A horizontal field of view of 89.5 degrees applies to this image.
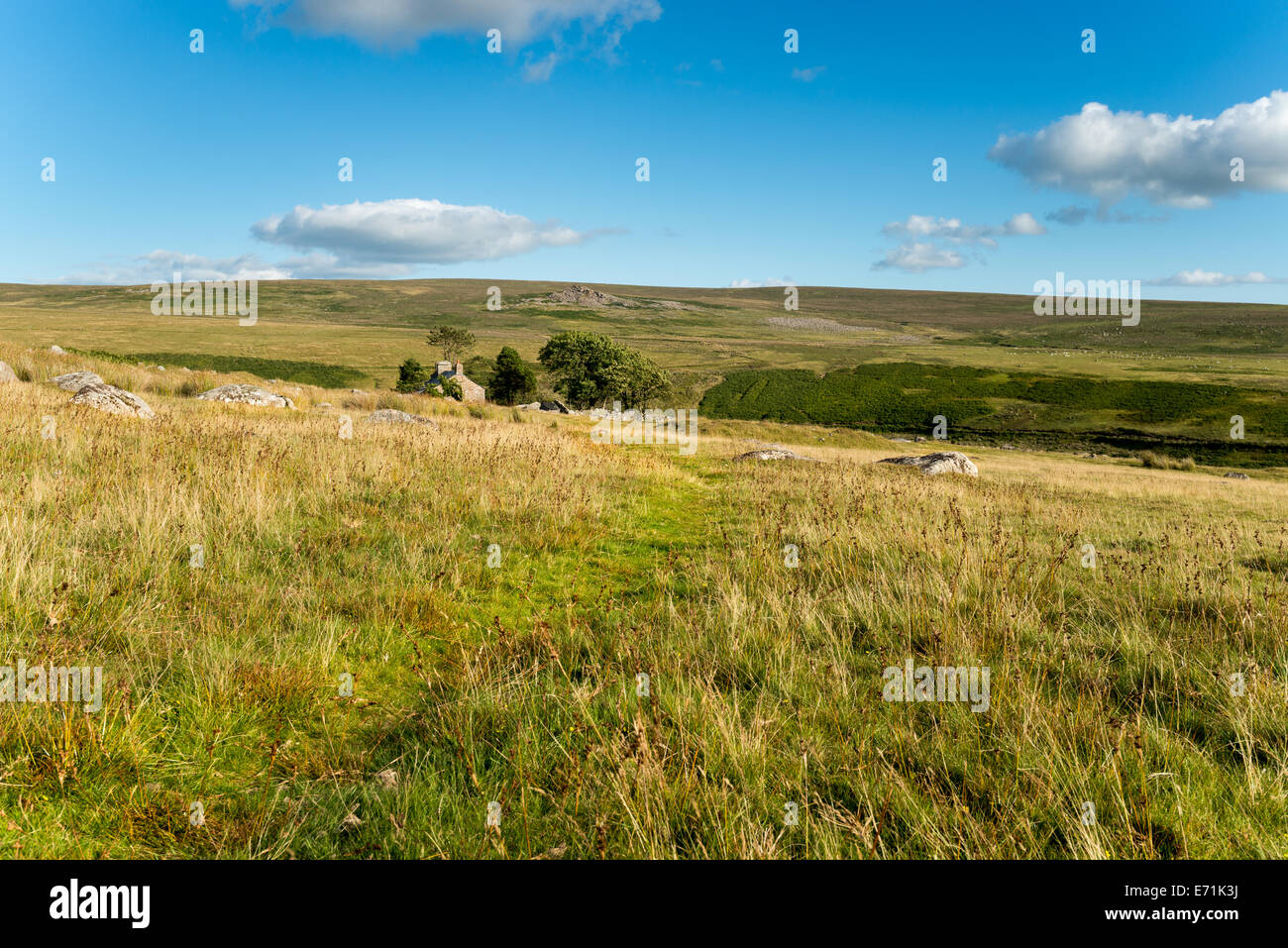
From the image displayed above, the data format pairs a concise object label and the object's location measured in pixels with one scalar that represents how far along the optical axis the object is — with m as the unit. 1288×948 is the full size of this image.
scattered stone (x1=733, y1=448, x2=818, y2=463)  19.53
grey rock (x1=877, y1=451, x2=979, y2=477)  21.73
